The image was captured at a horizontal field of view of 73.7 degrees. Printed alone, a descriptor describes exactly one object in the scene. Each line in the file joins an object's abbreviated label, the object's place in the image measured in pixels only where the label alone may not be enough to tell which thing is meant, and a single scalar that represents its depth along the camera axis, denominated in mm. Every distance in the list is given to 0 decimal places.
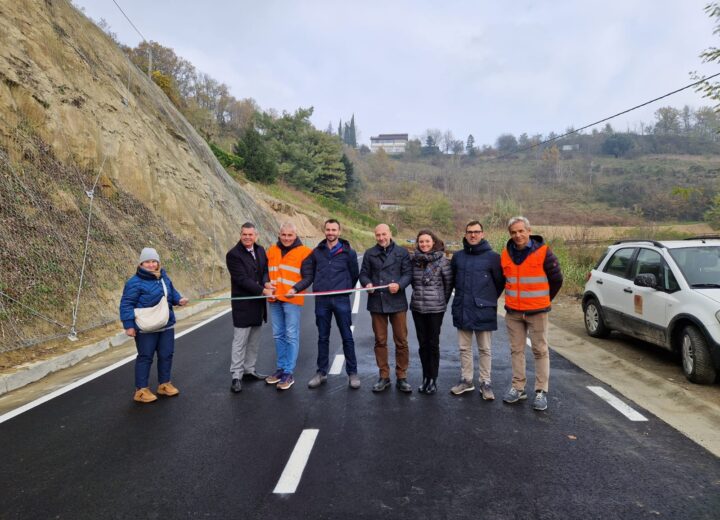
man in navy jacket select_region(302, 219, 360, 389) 5902
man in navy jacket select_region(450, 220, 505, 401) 5422
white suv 5660
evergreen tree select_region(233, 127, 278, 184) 44719
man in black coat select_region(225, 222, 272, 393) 5984
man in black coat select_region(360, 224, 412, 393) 5715
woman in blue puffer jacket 5352
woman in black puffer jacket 5582
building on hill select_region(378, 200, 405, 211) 78481
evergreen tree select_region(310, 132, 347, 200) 57688
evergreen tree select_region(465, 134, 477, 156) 155325
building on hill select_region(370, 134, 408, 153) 187612
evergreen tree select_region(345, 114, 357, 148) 161375
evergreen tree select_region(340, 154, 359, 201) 66181
